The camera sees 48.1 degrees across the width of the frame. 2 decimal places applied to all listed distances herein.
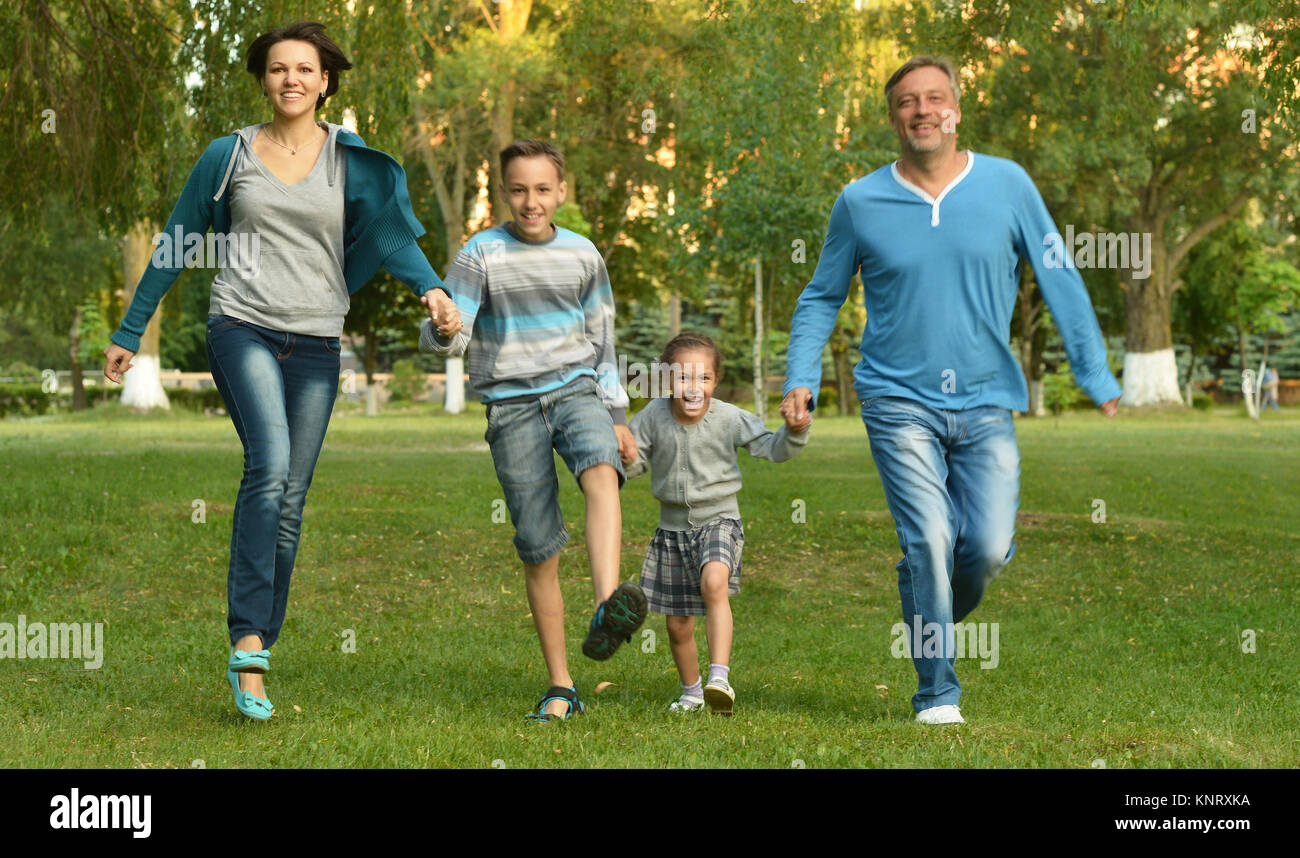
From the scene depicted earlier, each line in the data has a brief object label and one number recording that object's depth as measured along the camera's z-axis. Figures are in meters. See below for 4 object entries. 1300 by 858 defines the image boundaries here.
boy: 5.61
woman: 5.41
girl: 6.12
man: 5.45
